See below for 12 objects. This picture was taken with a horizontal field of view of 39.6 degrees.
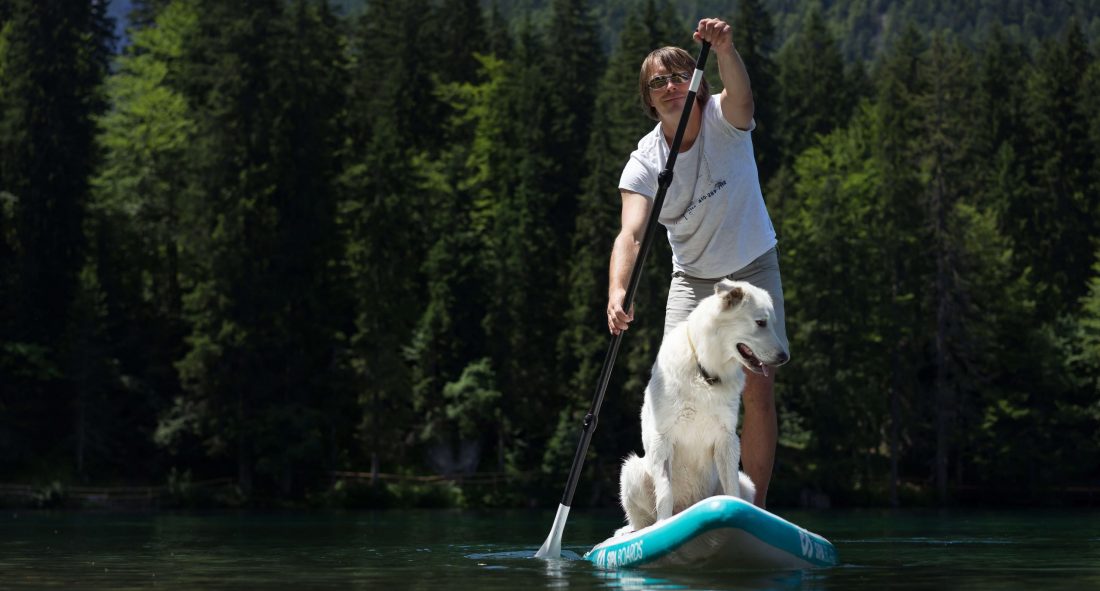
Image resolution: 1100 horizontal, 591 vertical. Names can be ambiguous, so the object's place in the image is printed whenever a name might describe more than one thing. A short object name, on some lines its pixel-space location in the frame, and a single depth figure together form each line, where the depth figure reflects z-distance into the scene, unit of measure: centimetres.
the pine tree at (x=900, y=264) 5397
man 941
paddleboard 833
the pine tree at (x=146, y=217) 4826
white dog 877
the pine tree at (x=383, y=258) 4784
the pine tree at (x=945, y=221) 5338
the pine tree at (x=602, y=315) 4931
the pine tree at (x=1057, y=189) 5959
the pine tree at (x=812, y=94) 6738
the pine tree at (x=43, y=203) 4656
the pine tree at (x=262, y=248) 4625
